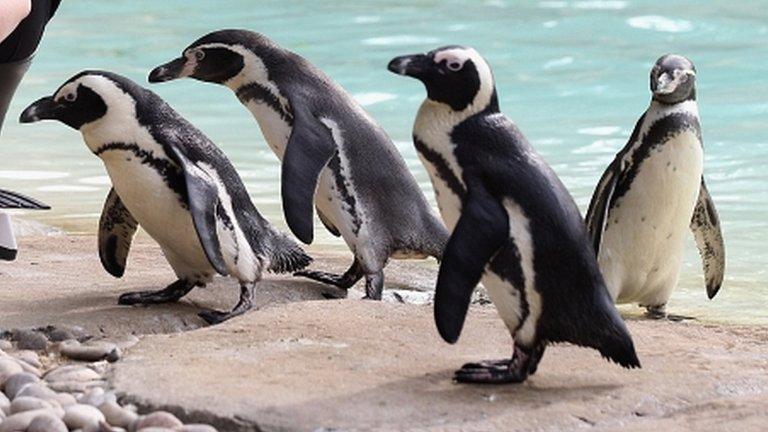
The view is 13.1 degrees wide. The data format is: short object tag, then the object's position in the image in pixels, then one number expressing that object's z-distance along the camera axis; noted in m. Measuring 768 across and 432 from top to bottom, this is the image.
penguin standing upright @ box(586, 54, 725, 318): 9.10
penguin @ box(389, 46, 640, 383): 6.67
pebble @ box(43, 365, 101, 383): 7.18
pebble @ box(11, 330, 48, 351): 7.97
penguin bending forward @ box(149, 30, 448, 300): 9.20
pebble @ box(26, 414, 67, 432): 6.34
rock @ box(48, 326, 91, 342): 8.08
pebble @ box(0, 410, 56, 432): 6.40
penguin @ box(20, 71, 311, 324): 8.72
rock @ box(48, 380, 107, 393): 7.05
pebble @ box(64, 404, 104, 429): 6.46
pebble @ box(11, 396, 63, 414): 6.63
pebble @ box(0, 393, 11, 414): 6.70
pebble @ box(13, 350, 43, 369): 7.58
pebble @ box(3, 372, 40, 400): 6.97
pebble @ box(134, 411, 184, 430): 6.35
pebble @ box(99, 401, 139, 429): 6.50
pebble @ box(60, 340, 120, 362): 7.48
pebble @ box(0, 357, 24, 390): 7.13
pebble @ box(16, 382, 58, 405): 6.83
